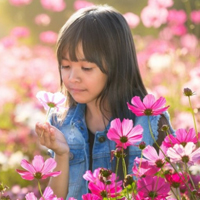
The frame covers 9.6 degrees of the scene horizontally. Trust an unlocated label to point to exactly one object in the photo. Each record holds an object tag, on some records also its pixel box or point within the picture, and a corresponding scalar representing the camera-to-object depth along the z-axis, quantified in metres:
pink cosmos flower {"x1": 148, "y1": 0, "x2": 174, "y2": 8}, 4.79
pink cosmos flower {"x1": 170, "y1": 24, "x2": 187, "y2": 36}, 5.95
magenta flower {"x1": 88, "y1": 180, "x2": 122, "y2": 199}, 2.40
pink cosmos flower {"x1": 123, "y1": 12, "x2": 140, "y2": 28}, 5.26
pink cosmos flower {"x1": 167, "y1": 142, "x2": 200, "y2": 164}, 2.36
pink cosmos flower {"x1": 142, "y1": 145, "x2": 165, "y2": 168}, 2.43
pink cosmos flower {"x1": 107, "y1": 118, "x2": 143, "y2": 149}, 2.45
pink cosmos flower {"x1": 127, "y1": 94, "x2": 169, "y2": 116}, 2.49
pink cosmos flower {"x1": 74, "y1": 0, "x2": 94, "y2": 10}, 5.85
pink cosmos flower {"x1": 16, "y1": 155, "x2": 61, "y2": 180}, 2.43
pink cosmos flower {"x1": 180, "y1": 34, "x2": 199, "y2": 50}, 6.04
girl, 3.14
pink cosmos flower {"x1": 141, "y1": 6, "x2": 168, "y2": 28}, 4.90
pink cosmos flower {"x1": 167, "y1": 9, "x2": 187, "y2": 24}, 5.92
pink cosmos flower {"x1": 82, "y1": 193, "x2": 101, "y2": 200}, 2.41
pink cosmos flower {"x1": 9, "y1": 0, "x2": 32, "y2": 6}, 6.46
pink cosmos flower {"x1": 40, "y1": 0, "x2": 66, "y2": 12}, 6.38
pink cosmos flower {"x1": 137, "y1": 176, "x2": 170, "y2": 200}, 2.42
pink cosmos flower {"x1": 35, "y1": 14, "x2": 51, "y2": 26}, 6.12
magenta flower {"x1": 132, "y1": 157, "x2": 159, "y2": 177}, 2.44
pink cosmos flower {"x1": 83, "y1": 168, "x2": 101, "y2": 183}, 2.46
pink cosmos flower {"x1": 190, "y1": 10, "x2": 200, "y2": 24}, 5.99
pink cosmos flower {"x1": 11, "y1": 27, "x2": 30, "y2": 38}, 6.22
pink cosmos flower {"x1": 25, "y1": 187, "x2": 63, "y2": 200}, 2.40
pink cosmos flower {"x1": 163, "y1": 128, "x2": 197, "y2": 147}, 2.46
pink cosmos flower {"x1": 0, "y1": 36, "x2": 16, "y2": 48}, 6.05
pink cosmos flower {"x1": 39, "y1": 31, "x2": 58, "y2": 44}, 6.54
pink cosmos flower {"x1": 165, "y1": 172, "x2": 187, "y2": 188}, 2.43
